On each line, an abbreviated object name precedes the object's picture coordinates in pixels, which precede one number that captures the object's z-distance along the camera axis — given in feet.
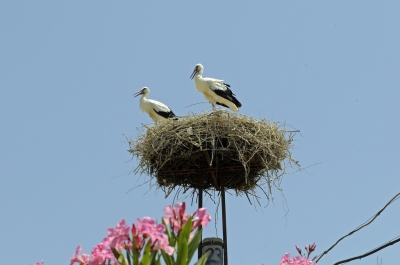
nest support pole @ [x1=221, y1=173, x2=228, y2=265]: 41.06
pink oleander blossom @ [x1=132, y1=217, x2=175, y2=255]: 14.92
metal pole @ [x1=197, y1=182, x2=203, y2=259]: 44.81
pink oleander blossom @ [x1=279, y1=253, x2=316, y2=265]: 21.65
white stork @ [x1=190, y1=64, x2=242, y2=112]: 58.13
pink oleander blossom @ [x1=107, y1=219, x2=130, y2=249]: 14.98
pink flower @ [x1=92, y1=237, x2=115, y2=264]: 15.28
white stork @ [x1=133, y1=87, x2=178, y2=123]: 62.49
